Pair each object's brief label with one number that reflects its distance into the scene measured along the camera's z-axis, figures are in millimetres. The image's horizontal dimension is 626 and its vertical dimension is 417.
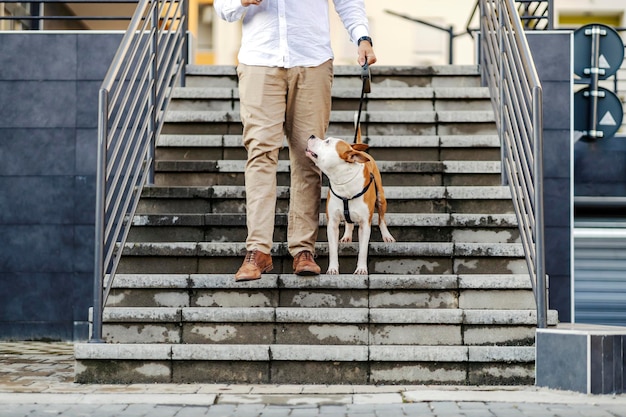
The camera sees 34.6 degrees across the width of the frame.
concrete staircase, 5035
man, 5379
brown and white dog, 5598
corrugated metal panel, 9023
